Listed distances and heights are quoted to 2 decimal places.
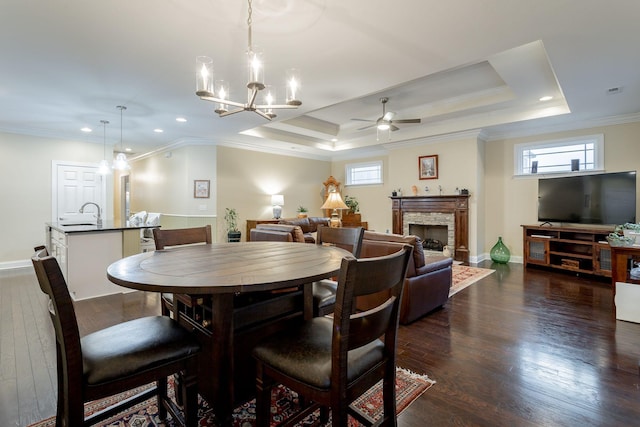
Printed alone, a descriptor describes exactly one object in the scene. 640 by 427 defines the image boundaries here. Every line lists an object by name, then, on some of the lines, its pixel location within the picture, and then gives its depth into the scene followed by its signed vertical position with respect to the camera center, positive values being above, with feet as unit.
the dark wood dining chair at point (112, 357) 3.65 -1.93
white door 20.45 +1.64
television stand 15.37 -2.17
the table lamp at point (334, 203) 20.31 +0.46
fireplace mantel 20.39 +0.08
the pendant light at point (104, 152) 16.34 +4.41
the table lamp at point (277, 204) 25.23 +0.53
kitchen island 12.35 -1.70
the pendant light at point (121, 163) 16.01 +2.53
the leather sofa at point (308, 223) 20.89 -0.89
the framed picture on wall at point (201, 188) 22.48 +1.63
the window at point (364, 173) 27.66 +3.43
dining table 4.13 -1.35
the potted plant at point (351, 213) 28.02 -0.29
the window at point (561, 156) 17.42 +3.19
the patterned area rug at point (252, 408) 5.51 -3.77
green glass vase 19.69 -2.85
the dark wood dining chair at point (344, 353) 3.62 -1.92
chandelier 7.04 +3.19
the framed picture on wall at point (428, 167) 21.95 +3.10
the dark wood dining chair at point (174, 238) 6.68 -0.66
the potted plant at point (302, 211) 26.76 -0.07
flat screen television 15.66 +0.54
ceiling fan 17.31 +4.96
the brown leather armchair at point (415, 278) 9.84 -2.31
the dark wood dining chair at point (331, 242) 6.39 -0.87
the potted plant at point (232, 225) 22.59 -1.09
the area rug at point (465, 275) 14.29 -3.53
